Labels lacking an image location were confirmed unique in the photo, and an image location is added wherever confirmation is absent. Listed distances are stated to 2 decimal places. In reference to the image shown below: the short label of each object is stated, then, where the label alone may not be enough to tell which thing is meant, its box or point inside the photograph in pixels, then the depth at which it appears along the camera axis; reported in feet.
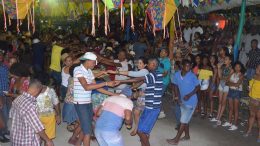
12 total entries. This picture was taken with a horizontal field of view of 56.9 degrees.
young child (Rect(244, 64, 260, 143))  15.39
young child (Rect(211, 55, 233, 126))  17.26
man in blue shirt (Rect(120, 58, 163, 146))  12.66
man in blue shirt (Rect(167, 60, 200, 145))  14.60
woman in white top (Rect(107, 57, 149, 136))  13.76
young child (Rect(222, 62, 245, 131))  16.64
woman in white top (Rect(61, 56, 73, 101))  15.89
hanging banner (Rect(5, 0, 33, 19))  14.98
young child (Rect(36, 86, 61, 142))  11.64
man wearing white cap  12.10
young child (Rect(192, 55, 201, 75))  18.77
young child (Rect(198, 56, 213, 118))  18.42
